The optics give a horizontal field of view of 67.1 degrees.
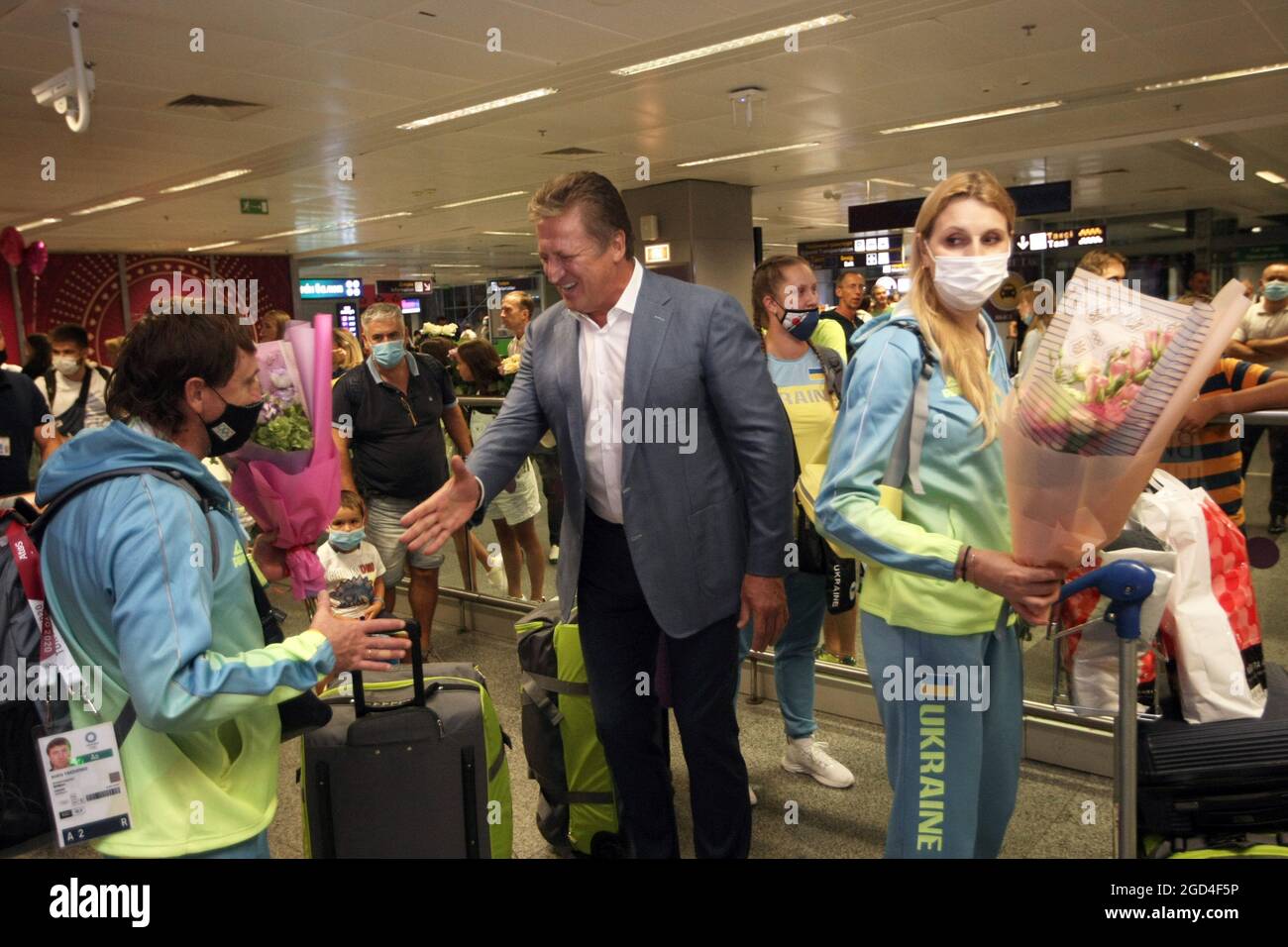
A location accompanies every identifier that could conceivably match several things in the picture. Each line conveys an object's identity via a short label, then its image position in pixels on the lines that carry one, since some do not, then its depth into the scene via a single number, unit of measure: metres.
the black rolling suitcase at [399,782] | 2.21
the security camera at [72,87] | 5.34
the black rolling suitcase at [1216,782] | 1.77
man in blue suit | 2.13
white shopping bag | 1.82
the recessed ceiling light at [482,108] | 7.66
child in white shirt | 4.21
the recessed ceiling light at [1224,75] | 7.82
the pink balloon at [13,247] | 11.72
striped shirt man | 3.17
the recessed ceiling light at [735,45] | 6.04
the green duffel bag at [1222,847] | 1.75
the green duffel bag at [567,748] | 2.83
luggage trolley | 1.54
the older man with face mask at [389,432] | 4.48
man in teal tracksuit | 1.49
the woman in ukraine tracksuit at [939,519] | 1.71
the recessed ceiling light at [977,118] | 8.84
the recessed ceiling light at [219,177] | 10.59
